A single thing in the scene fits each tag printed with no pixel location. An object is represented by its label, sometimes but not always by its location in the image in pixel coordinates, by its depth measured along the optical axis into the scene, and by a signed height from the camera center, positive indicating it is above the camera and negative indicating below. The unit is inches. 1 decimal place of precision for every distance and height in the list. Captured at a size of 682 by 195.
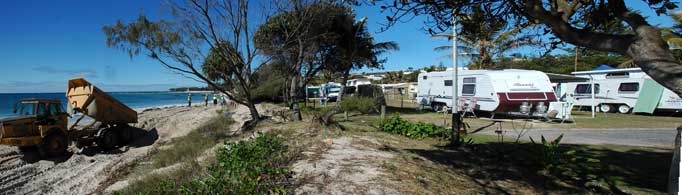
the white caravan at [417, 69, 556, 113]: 578.9 +13.5
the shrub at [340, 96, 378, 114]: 675.4 -14.8
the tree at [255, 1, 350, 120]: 458.0 +89.4
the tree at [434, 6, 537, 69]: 150.2 +32.0
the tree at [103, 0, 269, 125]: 398.0 +59.7
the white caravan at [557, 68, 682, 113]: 628.4 +9.3
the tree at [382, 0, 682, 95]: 79.7 +20.5
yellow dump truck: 440.1 -37.0
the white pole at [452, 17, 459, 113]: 398.0 +26.4
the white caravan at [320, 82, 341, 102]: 1198.1 +17.3
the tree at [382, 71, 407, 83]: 3206.2 +173.7
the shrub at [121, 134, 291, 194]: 152.3 -36.9
